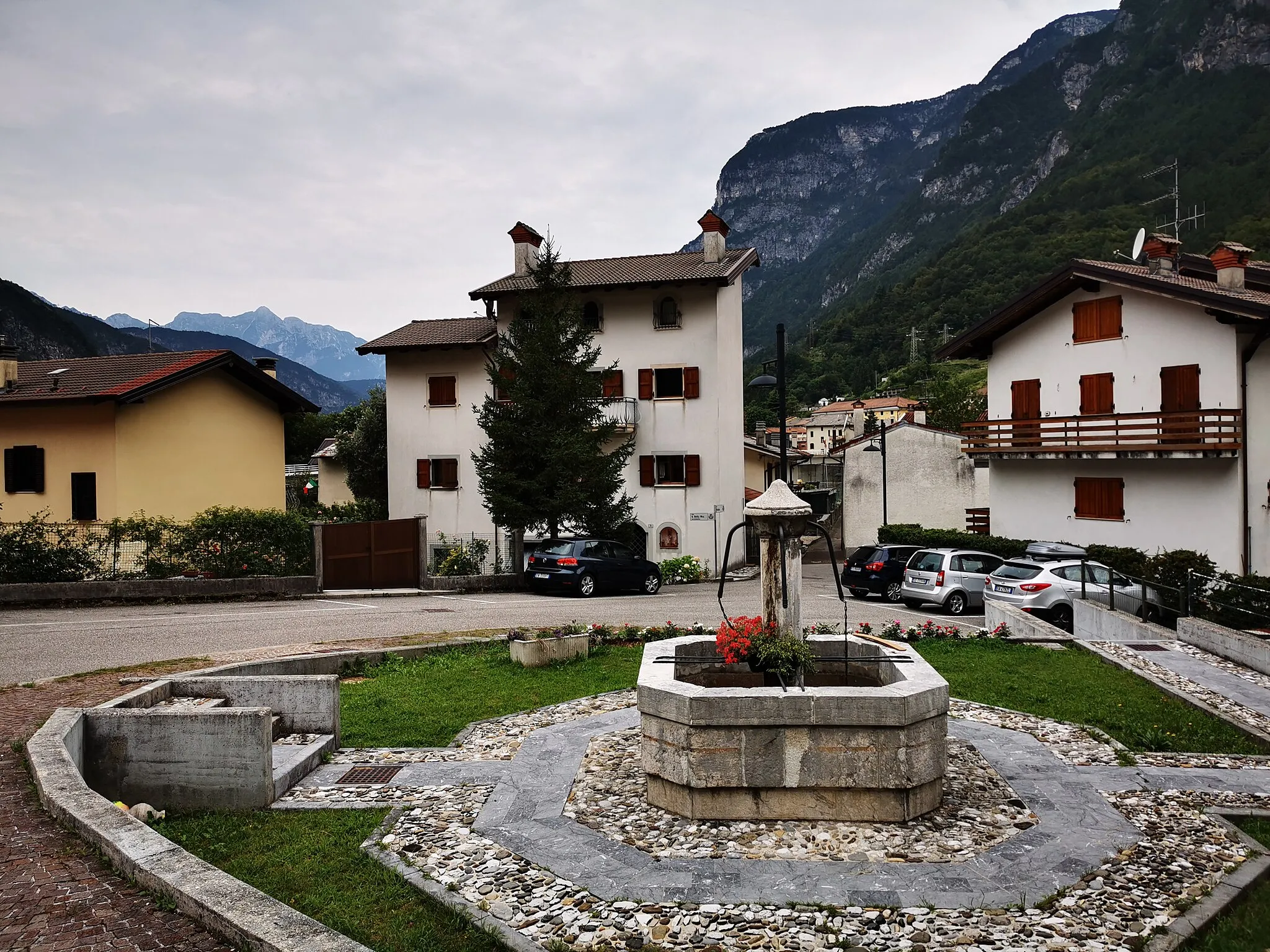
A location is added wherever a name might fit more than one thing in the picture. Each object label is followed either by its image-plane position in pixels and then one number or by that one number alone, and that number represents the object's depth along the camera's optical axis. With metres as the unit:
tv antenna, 29.58
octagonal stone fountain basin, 6.23
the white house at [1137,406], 22.62
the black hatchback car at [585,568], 22.39
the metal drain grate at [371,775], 7.51
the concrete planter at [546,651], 12.19
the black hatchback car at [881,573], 22.08
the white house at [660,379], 30.94
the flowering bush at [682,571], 27.69
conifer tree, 24.64
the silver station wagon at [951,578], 20.08
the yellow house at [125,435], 23.59
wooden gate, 22.23
